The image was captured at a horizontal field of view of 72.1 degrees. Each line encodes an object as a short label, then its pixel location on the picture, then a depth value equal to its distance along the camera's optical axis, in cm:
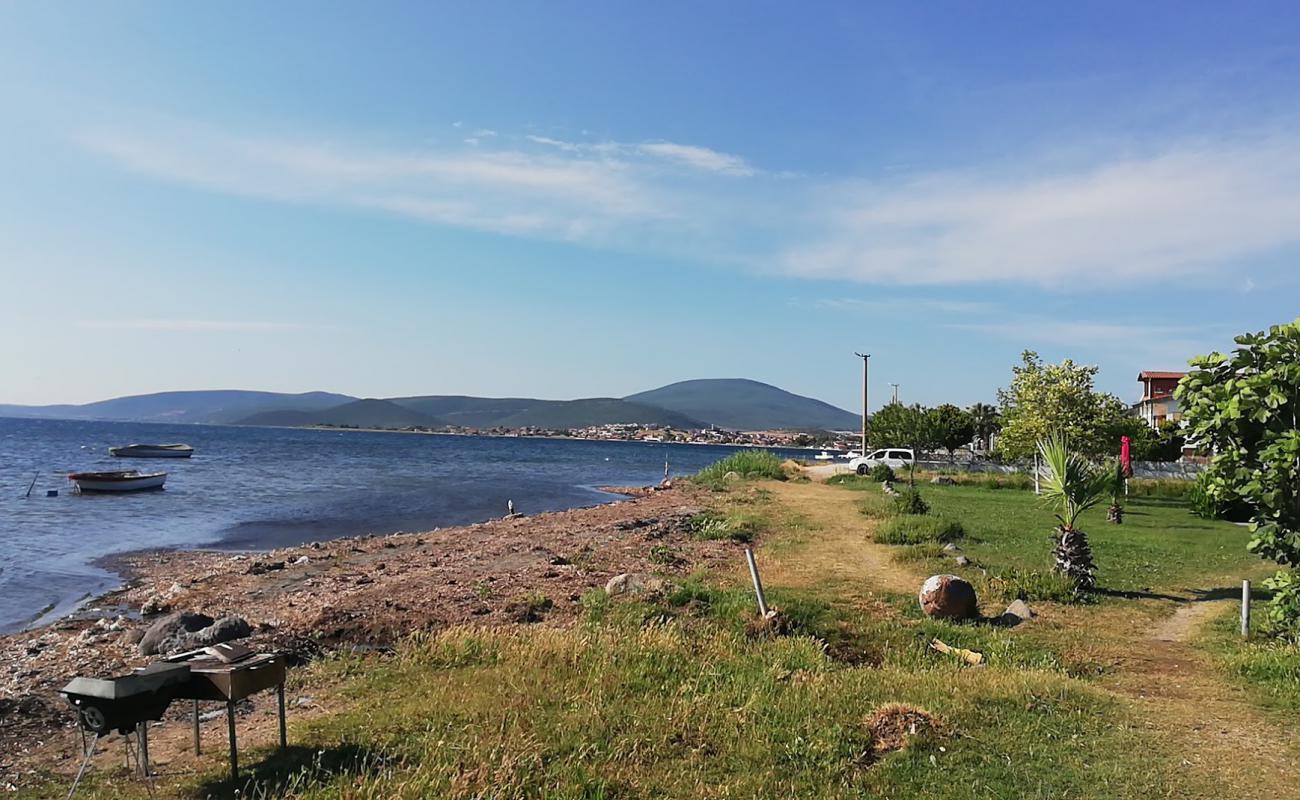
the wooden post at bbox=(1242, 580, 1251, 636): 1223
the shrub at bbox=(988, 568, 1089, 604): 1520
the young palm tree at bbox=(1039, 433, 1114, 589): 1580
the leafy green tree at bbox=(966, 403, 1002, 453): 8206
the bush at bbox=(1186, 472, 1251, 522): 2742
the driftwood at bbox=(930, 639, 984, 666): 1132
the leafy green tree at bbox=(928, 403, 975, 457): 6281
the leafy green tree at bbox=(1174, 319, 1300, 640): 1120
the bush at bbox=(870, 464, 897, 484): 4391
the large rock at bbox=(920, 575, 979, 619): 1356
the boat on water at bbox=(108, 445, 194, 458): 8219
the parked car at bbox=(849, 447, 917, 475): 5009
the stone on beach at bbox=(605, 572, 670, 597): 1488
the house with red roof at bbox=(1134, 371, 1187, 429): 6298
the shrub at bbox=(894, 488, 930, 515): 2717
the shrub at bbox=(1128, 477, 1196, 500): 3775
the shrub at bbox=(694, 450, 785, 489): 4910
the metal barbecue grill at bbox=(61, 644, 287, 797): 650
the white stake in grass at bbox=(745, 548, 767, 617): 1291
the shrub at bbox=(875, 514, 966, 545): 2152
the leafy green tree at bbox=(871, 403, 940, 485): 5971
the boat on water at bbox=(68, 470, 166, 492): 4416
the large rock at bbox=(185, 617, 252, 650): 1198
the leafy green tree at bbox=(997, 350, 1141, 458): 3441
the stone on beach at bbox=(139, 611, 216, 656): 1245
